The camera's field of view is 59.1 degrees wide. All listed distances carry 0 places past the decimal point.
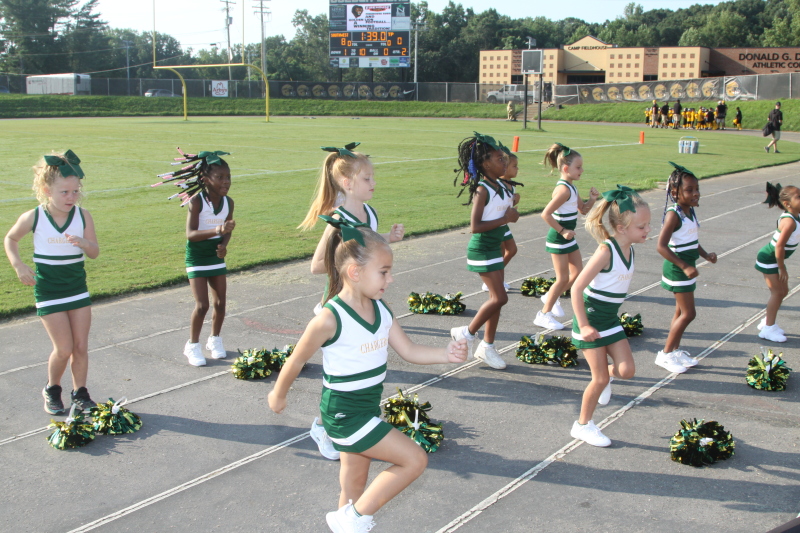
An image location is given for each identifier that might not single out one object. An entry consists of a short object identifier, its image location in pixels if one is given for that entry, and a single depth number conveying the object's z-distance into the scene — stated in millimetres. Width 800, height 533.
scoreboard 60156
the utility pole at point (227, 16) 93875
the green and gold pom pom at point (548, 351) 6219
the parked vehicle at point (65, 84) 65812
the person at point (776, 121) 27297
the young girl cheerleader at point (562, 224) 7227
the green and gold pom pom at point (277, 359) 5992
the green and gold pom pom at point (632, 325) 6996
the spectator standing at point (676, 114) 41625
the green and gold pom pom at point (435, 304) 7734
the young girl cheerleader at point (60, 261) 5023
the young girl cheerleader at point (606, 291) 4695
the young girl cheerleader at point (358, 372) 3367
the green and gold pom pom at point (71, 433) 4691
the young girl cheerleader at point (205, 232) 6094
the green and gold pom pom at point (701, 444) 4461
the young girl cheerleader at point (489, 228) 6062
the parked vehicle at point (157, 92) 66625
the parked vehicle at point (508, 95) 60125
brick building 60656
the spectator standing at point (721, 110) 40406
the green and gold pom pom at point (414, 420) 4633
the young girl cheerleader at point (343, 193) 4809
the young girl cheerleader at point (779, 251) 6531
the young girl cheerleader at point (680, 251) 5973
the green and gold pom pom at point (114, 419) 4871
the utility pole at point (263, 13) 67562
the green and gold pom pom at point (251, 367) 5879
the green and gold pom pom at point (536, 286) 8445
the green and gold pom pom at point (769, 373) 5609
